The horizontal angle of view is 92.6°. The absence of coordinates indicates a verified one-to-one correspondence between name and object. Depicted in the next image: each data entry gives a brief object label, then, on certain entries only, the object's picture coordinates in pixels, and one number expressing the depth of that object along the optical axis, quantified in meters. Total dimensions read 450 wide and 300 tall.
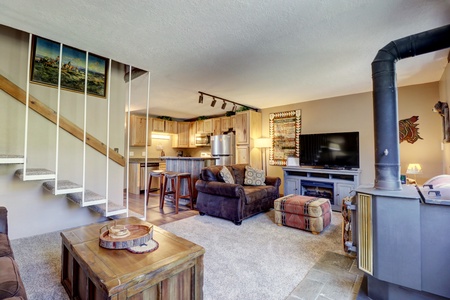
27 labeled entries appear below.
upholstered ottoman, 2.98
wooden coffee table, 1.12
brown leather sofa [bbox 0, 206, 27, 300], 1.03
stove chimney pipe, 1.74
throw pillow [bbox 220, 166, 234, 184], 3.78
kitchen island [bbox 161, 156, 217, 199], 4.45
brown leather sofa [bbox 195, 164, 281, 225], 3.41
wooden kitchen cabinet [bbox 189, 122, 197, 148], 7.36
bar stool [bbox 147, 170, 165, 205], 4.28
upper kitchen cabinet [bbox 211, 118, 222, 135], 6.45
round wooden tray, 1.43
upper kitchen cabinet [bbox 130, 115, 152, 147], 6.27
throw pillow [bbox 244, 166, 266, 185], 4.25
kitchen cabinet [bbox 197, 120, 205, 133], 7.04
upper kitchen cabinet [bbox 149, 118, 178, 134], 6.80
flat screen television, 4.37
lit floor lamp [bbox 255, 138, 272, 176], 5.48
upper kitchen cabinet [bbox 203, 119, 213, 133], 6.75
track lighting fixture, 4.47
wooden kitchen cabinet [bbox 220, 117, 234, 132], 6.16
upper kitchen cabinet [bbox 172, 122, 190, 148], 7.52
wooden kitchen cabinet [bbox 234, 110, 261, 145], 5.67
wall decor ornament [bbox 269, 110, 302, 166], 5.34
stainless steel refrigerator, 5.73
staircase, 2.43
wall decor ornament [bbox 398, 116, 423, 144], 3.93
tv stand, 4.18
